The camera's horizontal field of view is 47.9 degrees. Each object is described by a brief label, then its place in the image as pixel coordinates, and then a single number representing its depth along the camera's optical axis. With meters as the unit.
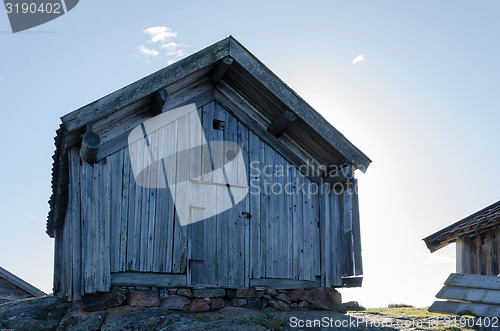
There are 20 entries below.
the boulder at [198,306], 9.72
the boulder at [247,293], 10.21
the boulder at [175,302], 9.56
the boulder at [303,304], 10.72
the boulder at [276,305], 10.40
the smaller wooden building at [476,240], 13.08
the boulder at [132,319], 8.47
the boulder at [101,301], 9.02
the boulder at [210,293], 9.82
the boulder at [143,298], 9.30
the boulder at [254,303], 10.23
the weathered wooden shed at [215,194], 9.28
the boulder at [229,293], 10.13
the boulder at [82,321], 8.53
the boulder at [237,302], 10.14
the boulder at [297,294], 10.72
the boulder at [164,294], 9.55
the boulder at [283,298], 10.54
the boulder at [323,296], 10.86
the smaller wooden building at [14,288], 17.25
